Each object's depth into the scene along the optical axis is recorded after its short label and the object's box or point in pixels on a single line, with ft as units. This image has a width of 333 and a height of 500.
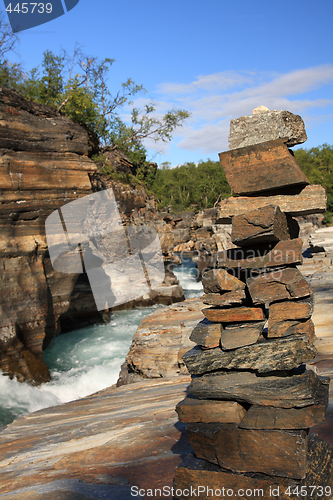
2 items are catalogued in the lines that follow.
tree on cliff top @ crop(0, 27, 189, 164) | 47.39
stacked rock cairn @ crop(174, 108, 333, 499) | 8.14
